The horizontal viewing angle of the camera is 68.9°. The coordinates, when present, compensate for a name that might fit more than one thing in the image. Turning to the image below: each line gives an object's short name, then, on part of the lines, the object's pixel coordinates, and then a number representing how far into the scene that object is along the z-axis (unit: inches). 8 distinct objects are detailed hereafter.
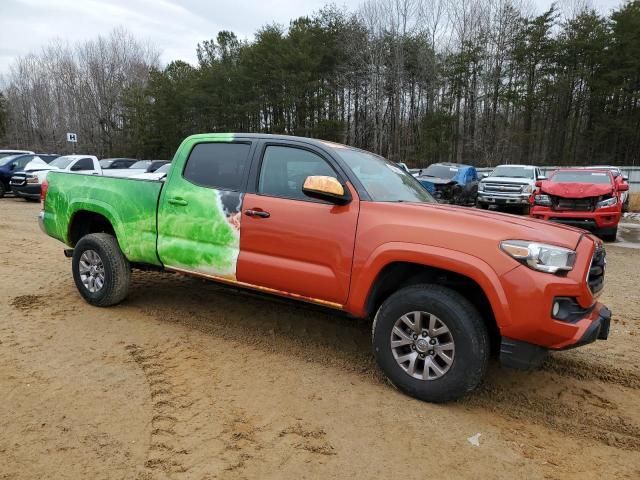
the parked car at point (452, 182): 642.2
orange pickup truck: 116.5
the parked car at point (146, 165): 778.9
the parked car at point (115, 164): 911.5
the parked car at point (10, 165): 691.4
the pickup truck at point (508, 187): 620.7
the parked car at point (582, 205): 409.4
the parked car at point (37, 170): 619.8
